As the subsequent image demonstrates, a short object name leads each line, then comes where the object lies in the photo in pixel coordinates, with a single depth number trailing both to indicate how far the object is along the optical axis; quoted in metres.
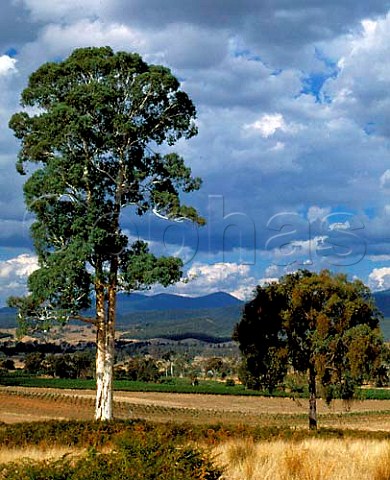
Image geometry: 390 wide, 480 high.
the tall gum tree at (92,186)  28.81
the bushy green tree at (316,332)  35.38
